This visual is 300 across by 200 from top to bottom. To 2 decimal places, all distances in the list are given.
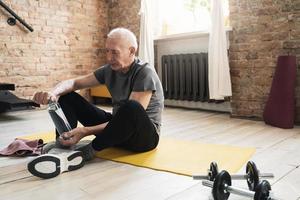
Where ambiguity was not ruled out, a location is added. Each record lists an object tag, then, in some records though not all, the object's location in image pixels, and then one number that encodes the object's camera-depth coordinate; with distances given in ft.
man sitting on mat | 5.95
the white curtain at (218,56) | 11.50
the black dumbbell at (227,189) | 3.76
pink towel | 7.11
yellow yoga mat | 5.97
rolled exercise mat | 9.69
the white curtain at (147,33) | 14.23
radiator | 13.01
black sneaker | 5.43
